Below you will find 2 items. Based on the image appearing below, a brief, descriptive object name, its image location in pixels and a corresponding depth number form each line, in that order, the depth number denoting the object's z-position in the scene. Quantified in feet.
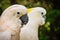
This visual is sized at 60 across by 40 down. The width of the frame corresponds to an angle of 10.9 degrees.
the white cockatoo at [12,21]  8.78
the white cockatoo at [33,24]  9.86
